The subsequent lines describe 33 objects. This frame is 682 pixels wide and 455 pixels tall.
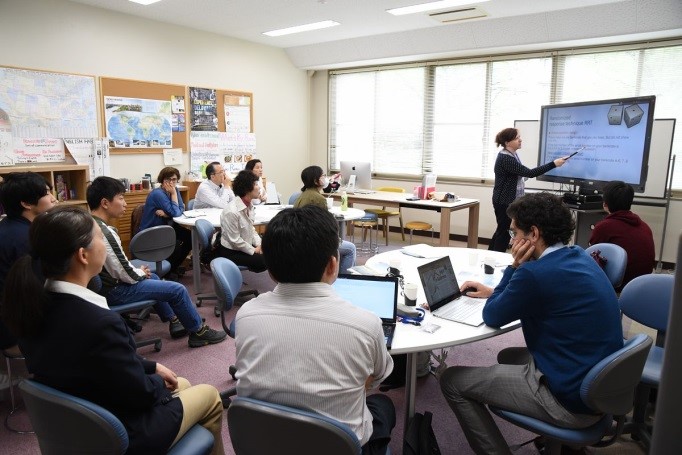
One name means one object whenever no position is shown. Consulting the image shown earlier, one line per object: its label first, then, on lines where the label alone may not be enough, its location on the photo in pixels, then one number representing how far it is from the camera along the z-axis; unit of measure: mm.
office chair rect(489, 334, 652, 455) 1535
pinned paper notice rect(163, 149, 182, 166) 6074
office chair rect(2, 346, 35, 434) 2361
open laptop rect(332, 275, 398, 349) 1955
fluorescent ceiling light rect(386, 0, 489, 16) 4953
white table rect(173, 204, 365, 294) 4363
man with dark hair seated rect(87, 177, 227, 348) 2775
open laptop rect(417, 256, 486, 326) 2062
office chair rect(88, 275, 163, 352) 2527
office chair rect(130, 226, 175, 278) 3397
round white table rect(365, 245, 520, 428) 1799
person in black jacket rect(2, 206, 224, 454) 1305
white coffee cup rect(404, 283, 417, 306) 2143
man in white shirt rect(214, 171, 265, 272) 3838
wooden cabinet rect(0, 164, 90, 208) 4680
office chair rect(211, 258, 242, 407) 2502
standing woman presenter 4957
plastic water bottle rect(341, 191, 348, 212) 5063
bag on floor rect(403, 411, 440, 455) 1881
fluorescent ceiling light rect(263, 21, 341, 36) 5947
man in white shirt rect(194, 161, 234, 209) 5164
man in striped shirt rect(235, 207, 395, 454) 1202
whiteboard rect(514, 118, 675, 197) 4871
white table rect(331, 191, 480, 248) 5457
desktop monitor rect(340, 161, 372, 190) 6277
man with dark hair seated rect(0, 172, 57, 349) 2377
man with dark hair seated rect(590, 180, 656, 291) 2973
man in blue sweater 1654
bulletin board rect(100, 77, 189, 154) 5387
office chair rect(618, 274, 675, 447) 2126
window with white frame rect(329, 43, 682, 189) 5352
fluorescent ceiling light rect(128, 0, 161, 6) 4973
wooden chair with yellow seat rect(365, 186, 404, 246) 6562
